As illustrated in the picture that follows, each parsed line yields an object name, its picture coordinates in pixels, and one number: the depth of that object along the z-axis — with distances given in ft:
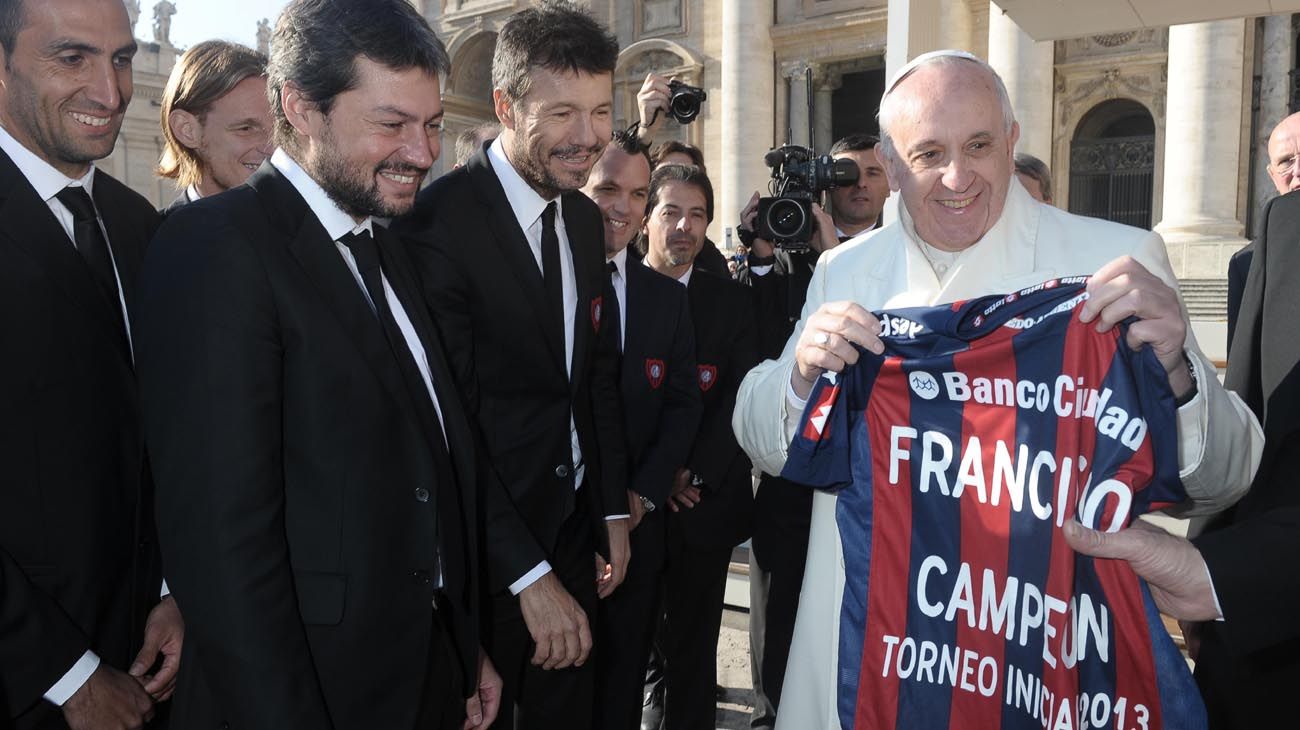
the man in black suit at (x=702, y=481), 11.54
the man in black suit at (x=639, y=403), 10.17
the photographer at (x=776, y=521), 11.26
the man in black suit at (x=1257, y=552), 5.25
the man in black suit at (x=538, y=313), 7.95
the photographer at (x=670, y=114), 13.82
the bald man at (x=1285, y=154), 13.46
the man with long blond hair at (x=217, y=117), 9.91
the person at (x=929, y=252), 6.67
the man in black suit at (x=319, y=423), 5.04
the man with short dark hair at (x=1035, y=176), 14.56
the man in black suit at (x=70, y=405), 5.60
